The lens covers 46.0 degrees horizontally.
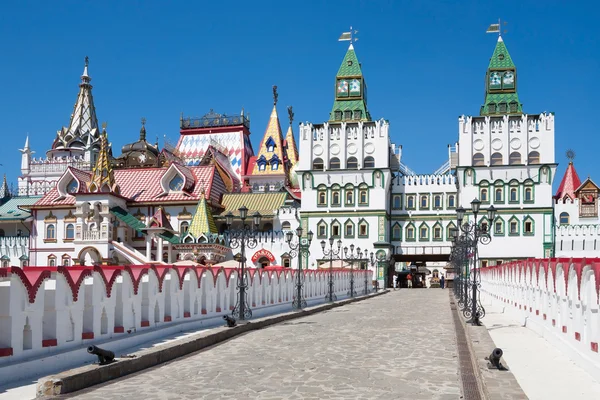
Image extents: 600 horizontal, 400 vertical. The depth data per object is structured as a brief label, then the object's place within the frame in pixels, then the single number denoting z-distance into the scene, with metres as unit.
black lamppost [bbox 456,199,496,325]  17.08
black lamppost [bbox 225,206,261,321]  16.83
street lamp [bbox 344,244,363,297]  39.17
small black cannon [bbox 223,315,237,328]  14.99
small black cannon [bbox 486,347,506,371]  9.24
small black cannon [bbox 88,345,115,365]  9.09
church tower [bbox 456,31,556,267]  52.50
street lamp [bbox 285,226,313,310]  23.55
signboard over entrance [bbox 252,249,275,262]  53.38
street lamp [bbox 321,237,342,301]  29.72
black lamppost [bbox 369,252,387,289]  53.38
